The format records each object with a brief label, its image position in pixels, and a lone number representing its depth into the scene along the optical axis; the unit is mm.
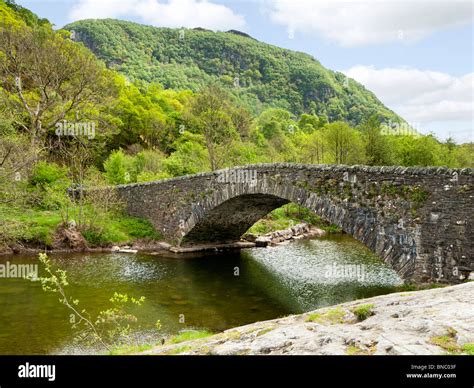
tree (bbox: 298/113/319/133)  104481
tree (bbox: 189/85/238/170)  38188
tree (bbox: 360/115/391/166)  38688
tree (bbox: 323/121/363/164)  38562
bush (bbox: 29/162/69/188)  32406
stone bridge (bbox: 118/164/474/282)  13477
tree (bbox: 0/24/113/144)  34594
